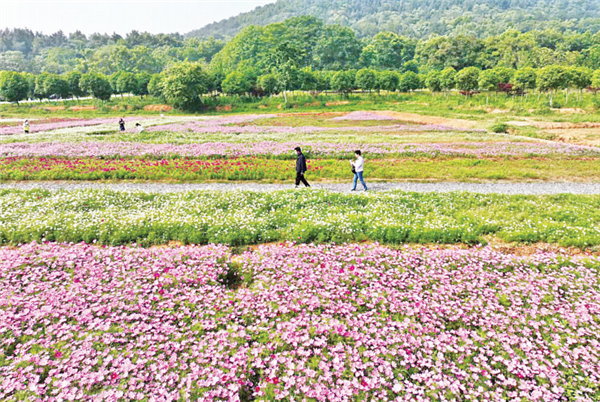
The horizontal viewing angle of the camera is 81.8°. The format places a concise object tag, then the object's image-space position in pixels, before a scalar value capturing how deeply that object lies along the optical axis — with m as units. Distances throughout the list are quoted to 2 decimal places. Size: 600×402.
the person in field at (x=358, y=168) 18.39
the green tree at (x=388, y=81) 94.19
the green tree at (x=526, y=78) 71.73
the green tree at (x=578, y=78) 65.31
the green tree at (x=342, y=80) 92.94
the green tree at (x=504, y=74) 80.06
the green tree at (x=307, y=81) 96.38
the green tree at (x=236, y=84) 95.00
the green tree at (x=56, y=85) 99.50
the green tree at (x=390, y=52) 162.00
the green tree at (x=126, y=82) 100.12
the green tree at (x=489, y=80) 77.50
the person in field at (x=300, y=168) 18.44
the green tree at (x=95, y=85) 95.62
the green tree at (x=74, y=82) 103.31
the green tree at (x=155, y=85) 96.36
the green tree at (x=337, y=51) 160.12
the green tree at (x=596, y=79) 68.72
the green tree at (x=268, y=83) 93.81
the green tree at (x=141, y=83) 102.38
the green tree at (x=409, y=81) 94.80
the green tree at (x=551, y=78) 63.94
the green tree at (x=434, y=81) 89.31
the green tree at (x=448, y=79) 86.98
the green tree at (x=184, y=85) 79.06
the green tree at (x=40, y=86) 100.75
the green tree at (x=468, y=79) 80.00
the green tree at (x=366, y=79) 94.45
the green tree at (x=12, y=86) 92.44
